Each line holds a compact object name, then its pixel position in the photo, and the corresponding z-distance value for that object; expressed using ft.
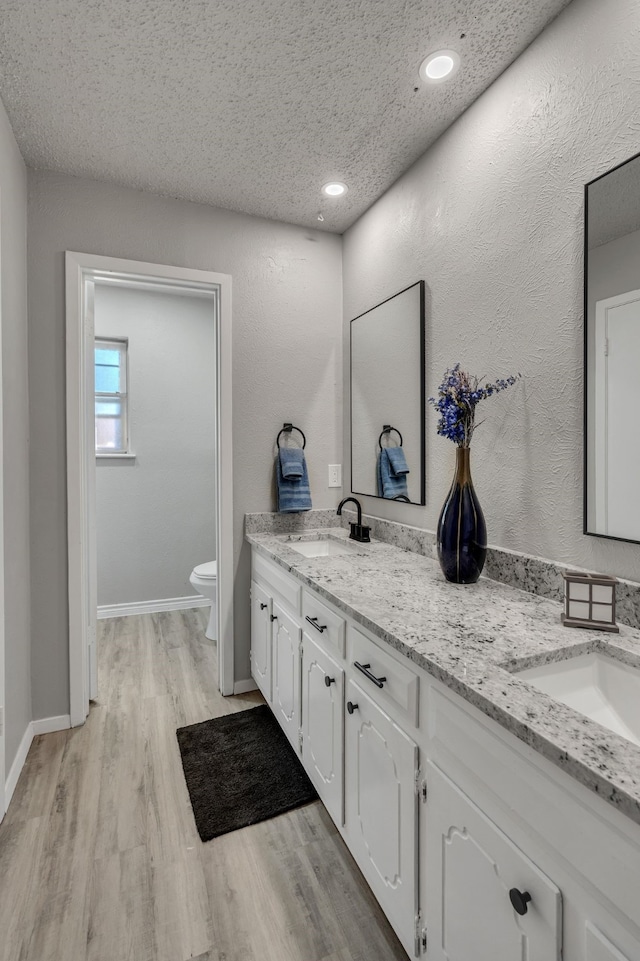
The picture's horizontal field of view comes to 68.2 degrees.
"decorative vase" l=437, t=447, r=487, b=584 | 4.92
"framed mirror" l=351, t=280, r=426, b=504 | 6.84
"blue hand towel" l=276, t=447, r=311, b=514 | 8.34
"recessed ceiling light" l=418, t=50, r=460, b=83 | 4.98
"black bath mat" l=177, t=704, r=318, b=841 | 5.57
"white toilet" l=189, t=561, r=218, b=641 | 9.95
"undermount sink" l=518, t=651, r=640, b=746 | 3.28
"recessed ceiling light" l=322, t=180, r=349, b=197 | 7.39
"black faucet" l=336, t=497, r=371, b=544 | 7.52
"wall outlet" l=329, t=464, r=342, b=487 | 9.04
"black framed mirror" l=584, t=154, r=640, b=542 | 3.87
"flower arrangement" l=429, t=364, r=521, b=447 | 5.06
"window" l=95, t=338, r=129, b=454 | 11.90
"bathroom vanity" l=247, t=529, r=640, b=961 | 2.17
